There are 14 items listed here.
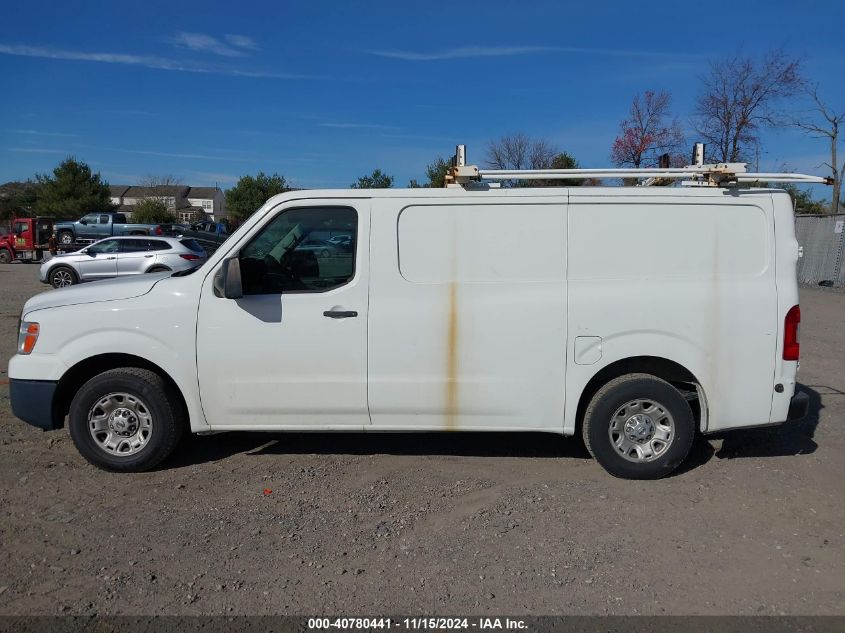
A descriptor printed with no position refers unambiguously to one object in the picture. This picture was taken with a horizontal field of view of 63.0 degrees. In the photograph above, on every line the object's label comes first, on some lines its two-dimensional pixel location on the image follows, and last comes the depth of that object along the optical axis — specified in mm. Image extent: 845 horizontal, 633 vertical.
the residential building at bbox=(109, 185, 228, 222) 85688
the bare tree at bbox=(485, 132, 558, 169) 26422
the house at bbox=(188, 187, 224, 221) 118312
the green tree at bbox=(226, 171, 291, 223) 56062
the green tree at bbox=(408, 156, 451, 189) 22936
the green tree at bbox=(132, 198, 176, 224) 62812
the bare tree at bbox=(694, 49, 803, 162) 25250
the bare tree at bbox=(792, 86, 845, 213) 27547
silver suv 18484
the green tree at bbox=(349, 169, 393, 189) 32231
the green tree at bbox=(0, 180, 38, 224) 65688
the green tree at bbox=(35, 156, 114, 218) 59688
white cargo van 4734
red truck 32250
